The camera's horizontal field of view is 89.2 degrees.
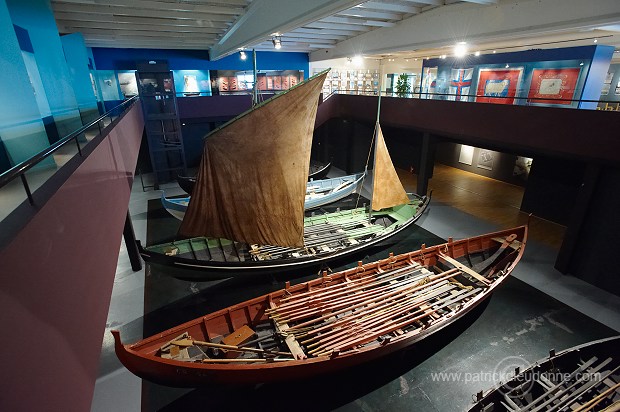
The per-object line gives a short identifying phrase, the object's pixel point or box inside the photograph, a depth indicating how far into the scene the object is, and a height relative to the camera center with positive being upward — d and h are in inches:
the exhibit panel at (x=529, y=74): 494.3 +23.0
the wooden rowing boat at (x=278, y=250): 333.4 -181.0
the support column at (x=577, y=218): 336.2 -137.4
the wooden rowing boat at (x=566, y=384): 194.9 -183.7
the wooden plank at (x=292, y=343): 223.9 -178.0
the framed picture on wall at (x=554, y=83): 511.6 +7.1
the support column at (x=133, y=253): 379.9 -187.9
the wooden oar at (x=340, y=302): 258.5 -174.3
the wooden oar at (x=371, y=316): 244.4 -177.6
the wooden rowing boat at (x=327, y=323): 206.4 -175.8
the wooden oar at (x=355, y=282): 276.1 -172.9
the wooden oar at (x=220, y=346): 221.0 -171.9
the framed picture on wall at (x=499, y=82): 575.2 +9.6
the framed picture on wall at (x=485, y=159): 682.2 -148.7
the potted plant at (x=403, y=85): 689.6 +6.4
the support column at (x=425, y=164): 530.7 -126.4
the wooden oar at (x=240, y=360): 209.9 -172.4
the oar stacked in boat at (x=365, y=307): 243.3 -176.8
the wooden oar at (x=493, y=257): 332.2 -172.1
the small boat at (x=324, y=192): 457.4 -170.4
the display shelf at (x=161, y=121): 609.9 -63.3
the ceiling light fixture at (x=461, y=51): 590.6 +66.4
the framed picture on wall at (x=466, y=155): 733.1 -149.7
